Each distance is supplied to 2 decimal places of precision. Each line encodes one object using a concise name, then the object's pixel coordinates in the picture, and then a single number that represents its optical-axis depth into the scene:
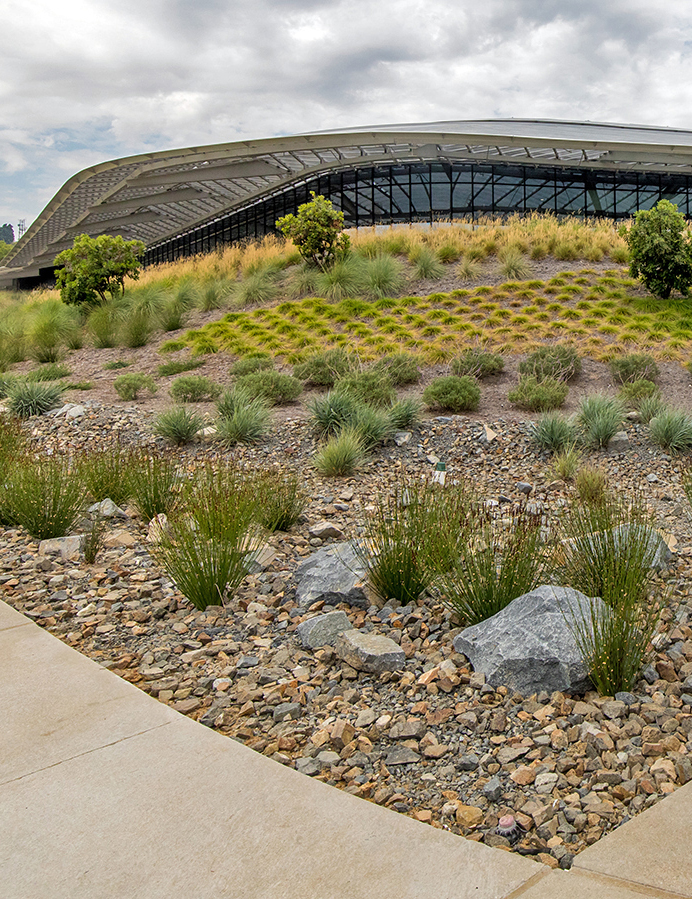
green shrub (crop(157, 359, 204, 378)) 14.95
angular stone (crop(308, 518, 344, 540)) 6.18
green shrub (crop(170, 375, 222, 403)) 12.41
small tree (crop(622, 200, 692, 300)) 16.17
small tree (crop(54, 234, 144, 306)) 21.62
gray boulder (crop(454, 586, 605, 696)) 3.44
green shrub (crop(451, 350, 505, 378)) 12.68
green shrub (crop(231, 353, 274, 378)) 13.83
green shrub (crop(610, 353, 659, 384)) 12.28
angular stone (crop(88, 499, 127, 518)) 6.65
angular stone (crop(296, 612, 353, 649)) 4.07
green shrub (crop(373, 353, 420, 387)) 12.50
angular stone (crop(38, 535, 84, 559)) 5.73
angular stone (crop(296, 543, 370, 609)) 4.63
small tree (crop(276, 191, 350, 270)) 19.53
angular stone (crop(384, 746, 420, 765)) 3.02
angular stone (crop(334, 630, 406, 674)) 3.76
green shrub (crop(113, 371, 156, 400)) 13.10
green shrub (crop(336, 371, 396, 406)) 10.90
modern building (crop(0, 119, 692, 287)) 29.42
